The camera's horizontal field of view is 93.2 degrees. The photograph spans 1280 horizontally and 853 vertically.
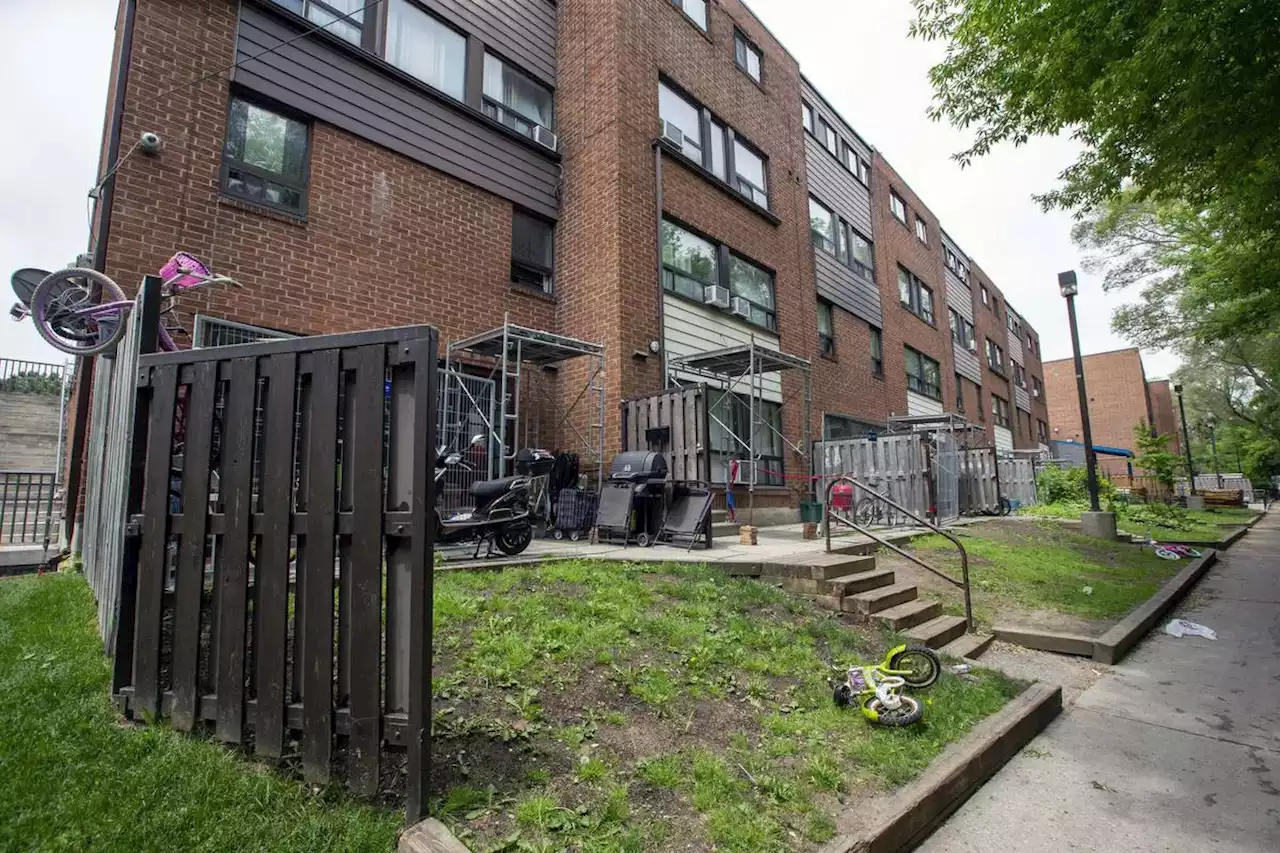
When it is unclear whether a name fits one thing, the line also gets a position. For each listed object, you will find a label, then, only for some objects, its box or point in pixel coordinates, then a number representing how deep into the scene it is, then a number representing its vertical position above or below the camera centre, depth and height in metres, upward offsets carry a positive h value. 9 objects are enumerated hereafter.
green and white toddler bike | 3.62 -1.30
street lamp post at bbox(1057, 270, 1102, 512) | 12.53 +2.21
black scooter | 6.22 -0.28
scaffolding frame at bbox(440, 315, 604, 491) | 8.48 +2.01
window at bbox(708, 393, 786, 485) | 11.69 +1.05
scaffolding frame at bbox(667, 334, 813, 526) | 10.36 +2.25
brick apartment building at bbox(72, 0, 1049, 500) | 7.25 +5.01
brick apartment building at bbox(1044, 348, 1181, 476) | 47.47 +6.43
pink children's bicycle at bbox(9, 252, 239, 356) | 5.70 +1.87
